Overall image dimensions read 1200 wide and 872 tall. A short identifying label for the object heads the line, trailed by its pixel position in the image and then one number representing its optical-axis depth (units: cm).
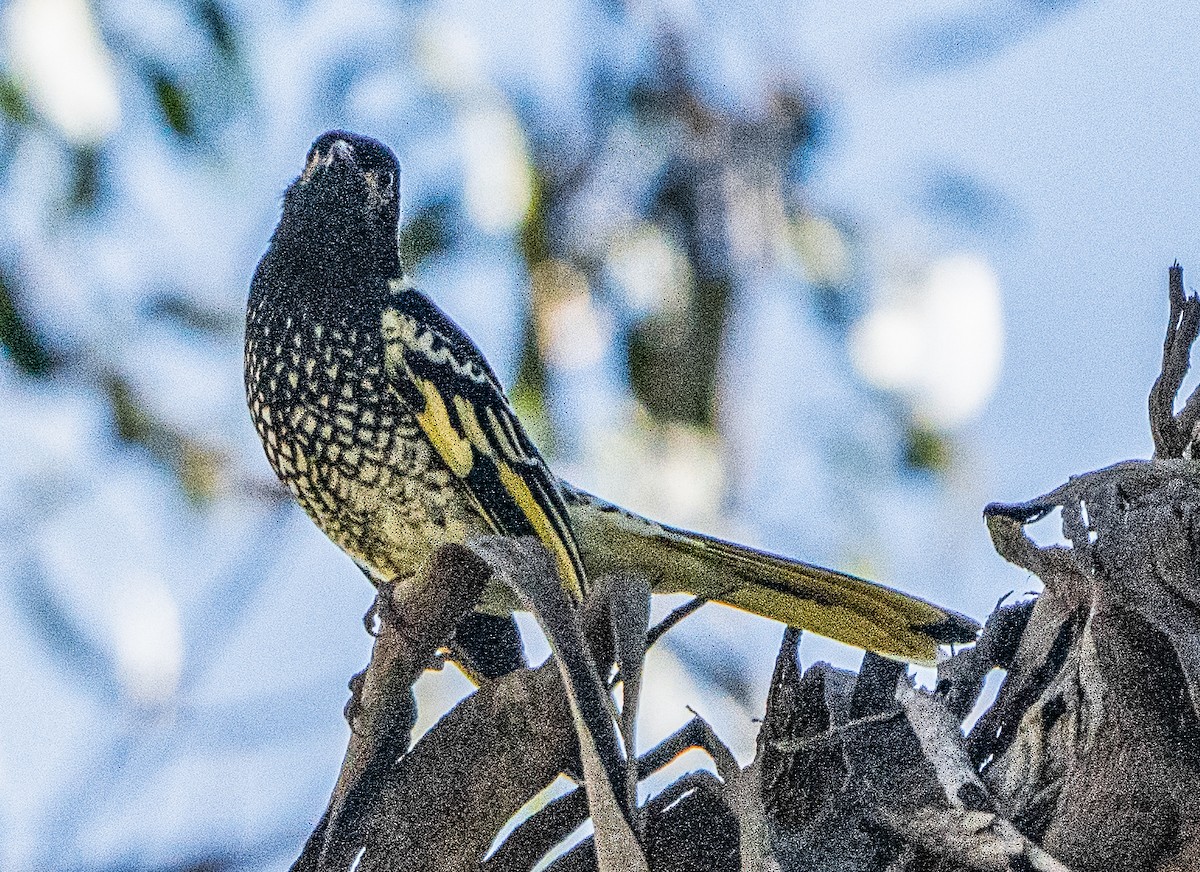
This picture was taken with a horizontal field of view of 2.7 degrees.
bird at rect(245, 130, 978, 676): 698
